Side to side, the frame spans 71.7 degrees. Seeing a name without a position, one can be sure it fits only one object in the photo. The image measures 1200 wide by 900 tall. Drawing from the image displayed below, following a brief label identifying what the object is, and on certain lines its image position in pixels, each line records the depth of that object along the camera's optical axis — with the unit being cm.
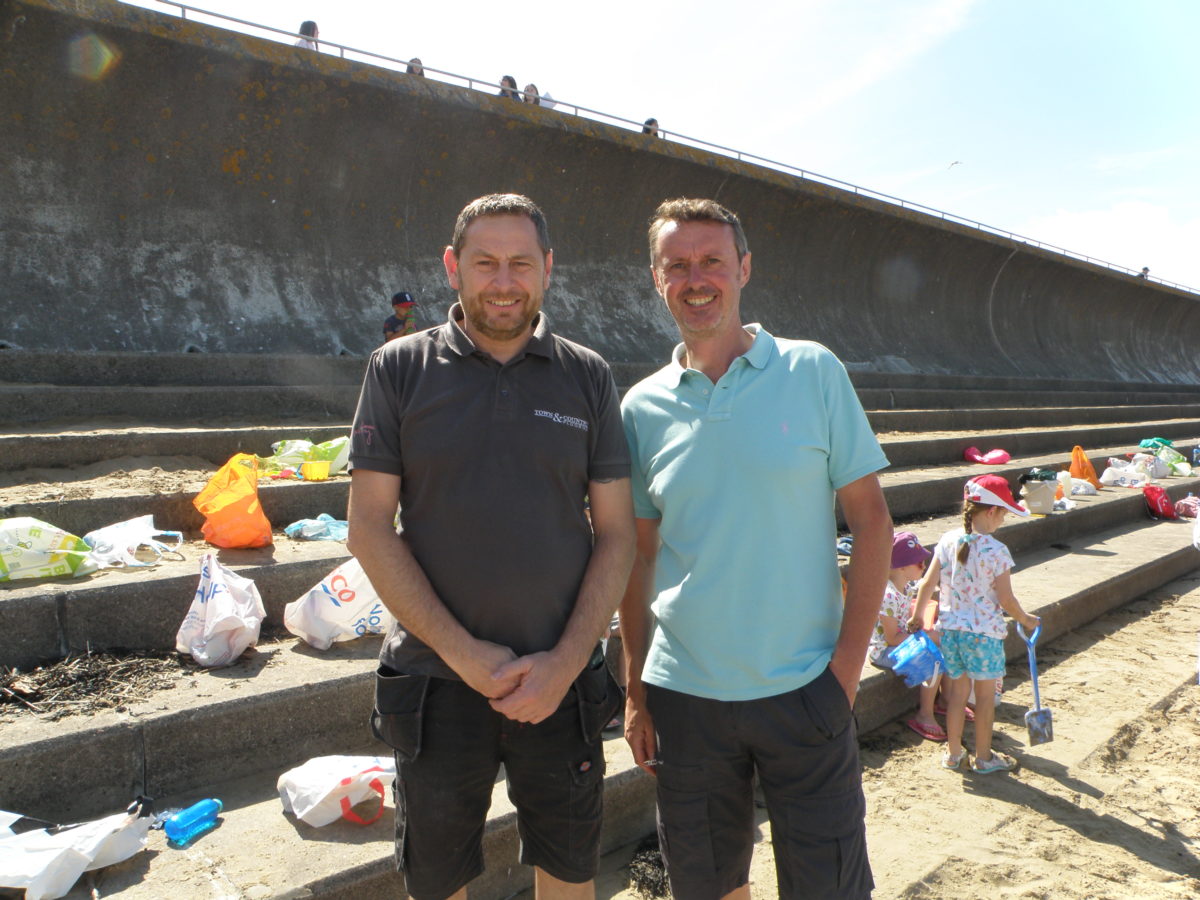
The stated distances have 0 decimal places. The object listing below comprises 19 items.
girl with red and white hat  370
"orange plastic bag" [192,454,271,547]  355
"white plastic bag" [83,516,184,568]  325
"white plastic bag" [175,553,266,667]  286
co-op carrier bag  308
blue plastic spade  362
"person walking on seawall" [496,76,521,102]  918
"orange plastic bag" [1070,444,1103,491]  910
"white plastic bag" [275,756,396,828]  233
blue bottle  224
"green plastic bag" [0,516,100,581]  297
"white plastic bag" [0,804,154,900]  192
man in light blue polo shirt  178
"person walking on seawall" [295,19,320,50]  854
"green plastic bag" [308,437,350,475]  467
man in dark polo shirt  170
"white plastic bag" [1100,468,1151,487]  963
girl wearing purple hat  406
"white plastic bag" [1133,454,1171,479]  1023
